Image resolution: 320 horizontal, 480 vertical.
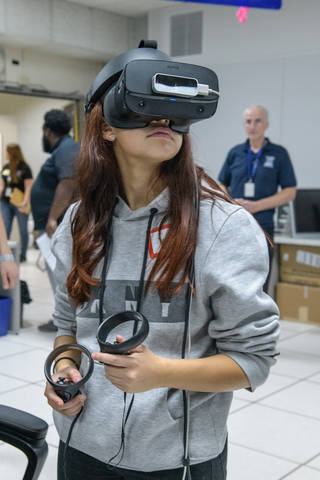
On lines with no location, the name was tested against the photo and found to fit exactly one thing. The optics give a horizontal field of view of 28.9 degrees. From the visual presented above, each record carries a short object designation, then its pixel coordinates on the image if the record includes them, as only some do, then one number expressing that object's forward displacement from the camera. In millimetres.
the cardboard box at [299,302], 5016
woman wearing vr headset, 981
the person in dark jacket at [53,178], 4129
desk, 4977
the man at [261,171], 4457
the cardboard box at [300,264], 5062
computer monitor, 5184
